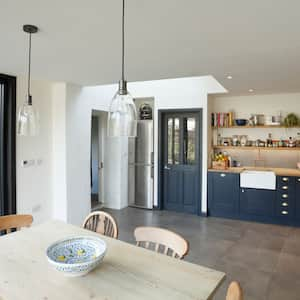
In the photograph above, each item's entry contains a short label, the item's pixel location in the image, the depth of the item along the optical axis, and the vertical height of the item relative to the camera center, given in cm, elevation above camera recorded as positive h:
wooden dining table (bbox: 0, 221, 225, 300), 150 -77
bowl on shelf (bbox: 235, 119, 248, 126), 571 +47
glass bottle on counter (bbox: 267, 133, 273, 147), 557 +9
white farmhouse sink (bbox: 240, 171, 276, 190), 505 -62
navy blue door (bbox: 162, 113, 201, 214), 574 -35
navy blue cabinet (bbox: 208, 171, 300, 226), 495 -100
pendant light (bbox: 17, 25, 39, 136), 222 +20
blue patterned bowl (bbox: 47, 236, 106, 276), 162 -70
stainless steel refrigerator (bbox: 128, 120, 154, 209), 616 -48
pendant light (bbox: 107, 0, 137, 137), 181 +19
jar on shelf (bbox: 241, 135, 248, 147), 582 +11
